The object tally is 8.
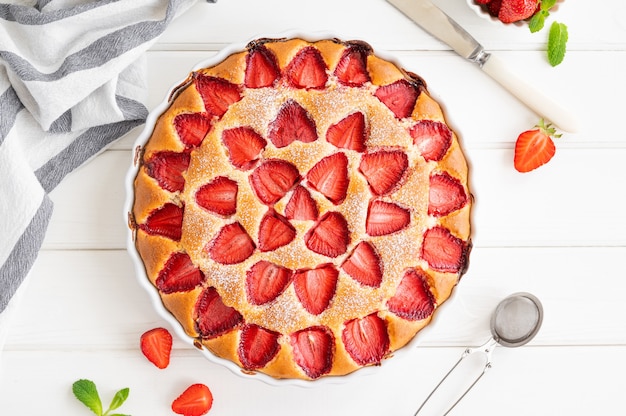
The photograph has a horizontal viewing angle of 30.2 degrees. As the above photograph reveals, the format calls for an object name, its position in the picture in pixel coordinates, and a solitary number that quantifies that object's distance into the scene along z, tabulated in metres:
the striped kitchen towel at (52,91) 0.93
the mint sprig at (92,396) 0.97
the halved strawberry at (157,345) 0.96
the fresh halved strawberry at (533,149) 0.96
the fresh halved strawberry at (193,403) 0.96
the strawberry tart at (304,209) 0.89
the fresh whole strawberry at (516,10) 0.94
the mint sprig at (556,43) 0.98
